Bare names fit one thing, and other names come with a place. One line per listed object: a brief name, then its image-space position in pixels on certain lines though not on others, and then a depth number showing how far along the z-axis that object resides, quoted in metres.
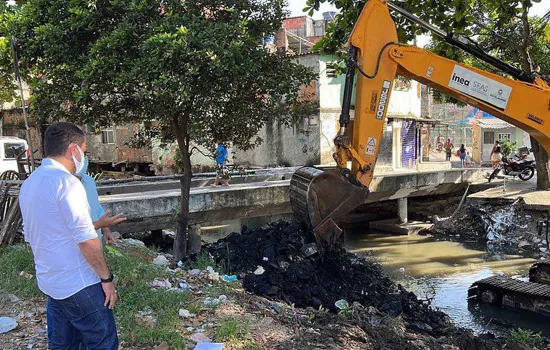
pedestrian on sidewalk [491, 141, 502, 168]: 22.53
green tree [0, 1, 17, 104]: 6.72
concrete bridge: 10.84
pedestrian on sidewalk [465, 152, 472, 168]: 28.77
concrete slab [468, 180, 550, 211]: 14.32
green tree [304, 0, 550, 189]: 8.16
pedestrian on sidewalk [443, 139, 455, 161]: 30.81
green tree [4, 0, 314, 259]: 5.96
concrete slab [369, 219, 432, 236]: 16.48
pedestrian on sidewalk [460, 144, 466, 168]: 28.03
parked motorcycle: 19.44
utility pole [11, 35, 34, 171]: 6.46
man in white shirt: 2.76
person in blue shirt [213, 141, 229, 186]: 11.16
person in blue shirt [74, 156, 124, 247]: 4.42
